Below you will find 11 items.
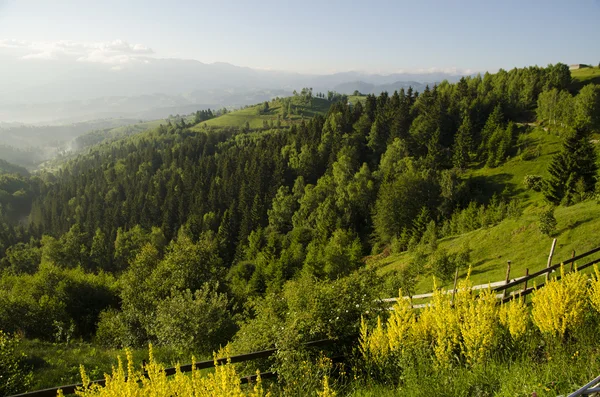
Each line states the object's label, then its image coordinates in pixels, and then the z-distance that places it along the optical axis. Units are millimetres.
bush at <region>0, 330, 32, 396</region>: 9578
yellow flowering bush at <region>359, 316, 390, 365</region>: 8188
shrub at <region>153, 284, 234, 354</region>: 19641
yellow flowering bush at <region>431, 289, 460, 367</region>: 7562
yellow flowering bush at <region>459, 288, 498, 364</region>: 7570
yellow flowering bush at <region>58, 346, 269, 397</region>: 5562
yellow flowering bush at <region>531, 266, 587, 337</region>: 8281
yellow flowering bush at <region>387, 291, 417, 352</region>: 8078
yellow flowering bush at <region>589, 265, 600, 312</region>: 8938
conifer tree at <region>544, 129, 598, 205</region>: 52562
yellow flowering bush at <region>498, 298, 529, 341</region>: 8055
